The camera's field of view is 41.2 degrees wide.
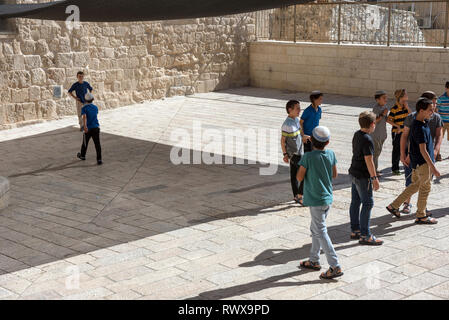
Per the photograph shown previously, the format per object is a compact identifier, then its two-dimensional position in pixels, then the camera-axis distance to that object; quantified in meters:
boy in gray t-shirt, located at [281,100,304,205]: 7.34
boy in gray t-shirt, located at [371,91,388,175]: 8.45
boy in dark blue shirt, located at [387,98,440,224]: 6.53
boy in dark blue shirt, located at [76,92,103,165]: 10.21
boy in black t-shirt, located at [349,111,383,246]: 6.02
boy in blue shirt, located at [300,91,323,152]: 7.72
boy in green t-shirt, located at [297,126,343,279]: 5.35
